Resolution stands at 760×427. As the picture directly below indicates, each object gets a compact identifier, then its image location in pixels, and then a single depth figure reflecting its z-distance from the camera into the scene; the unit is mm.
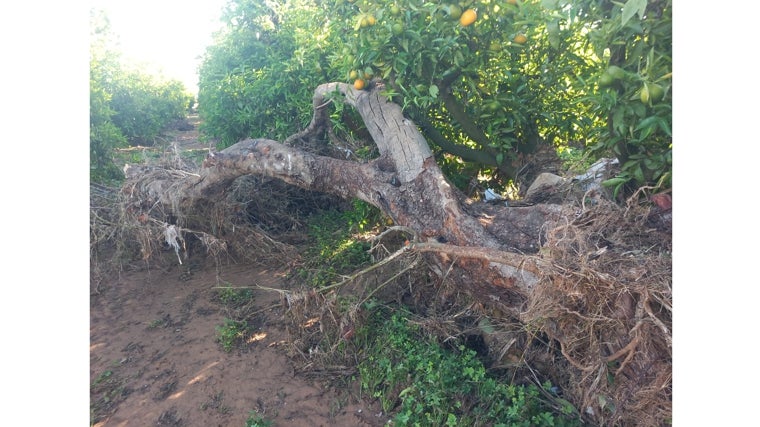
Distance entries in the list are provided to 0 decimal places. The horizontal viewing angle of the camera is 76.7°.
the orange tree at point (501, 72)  2021
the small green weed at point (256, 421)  2691
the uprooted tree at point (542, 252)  2092
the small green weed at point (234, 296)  4004
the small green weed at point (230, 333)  3439
